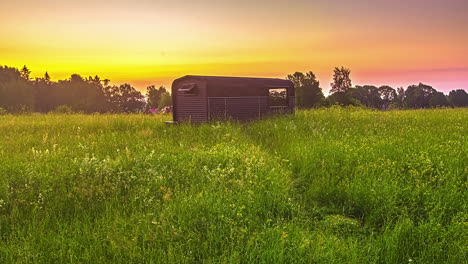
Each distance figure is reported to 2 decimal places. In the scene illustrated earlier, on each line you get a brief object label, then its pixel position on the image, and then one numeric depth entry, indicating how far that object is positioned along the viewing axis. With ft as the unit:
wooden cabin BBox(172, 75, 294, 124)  56.59
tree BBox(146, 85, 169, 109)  302.00
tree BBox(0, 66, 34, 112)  200.13
